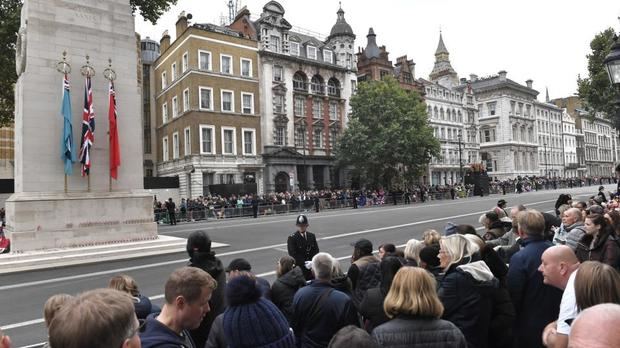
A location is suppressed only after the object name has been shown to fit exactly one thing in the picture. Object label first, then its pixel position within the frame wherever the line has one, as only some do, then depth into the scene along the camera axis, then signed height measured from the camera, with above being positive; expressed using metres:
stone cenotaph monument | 13.65 +2.26
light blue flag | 13.95 +2.18
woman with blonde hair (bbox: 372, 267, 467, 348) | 2.80 -0.91
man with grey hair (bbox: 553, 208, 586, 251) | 6.23 -0.77
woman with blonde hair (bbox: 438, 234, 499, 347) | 3.62 -0.97
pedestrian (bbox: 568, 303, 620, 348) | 1.71 -0.61
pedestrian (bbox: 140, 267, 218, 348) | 2.58 -0.73
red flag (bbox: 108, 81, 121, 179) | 14.88 +2.03
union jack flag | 14.28 +2.31
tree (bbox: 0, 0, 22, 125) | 21.23 +8.26
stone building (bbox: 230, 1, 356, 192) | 46.84 +11.35
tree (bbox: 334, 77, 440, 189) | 43.59 +5.42
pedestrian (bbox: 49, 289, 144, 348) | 1.75 -0.53
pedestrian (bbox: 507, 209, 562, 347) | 3.97 -1.11
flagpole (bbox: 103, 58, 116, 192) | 14.89 +3.71
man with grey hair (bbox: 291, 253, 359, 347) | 3.89 -1.13
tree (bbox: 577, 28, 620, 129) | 29.22 +6.94
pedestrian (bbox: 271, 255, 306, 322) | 4.77 -1.12
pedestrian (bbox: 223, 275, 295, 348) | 3.09 -0.95
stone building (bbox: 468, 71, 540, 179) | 87.25 +11.86
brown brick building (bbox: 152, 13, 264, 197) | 41.59 +8.84
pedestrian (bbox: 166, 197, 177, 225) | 27.84 -1.04
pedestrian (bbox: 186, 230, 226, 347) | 5.09 -0.83
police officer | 8.92 -1.16
